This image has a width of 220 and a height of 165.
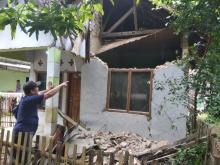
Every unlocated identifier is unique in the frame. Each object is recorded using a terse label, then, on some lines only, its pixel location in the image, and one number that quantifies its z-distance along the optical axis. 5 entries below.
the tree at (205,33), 3.06
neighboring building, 10.33
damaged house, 5.20
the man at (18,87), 10.01
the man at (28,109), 3.22
